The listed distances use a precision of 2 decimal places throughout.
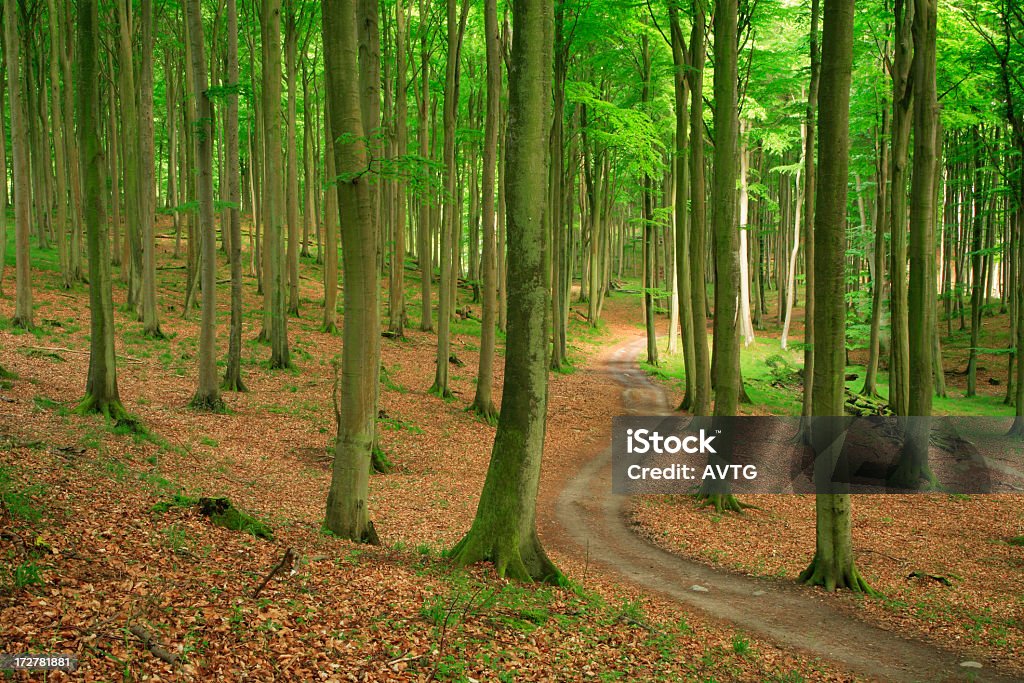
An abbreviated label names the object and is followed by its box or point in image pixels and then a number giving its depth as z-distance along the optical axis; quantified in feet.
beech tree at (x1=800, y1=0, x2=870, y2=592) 28.63
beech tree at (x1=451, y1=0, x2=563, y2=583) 24.16
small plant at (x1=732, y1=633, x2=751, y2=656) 22.97
